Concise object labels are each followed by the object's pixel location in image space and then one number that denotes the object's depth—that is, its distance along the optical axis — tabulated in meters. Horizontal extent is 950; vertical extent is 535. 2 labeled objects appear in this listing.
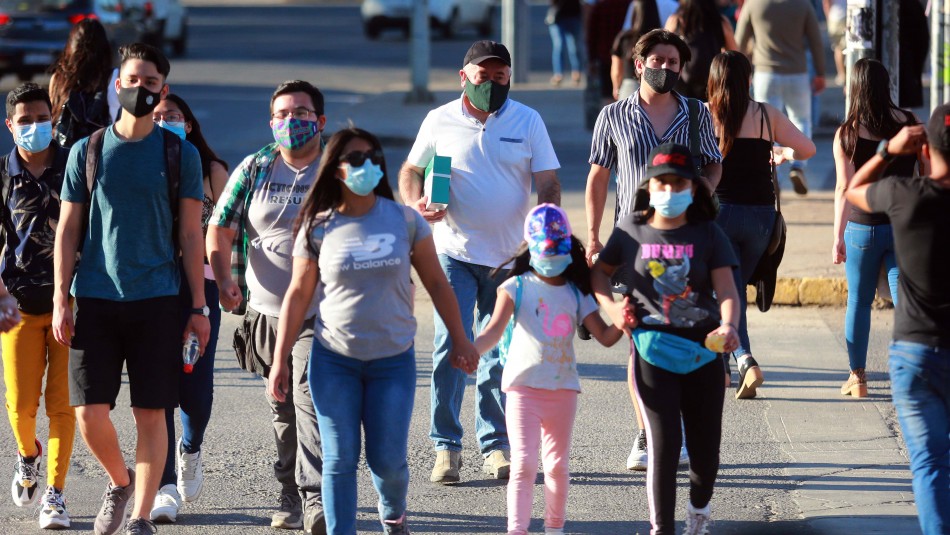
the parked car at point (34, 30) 45.56
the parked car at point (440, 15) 66.75
